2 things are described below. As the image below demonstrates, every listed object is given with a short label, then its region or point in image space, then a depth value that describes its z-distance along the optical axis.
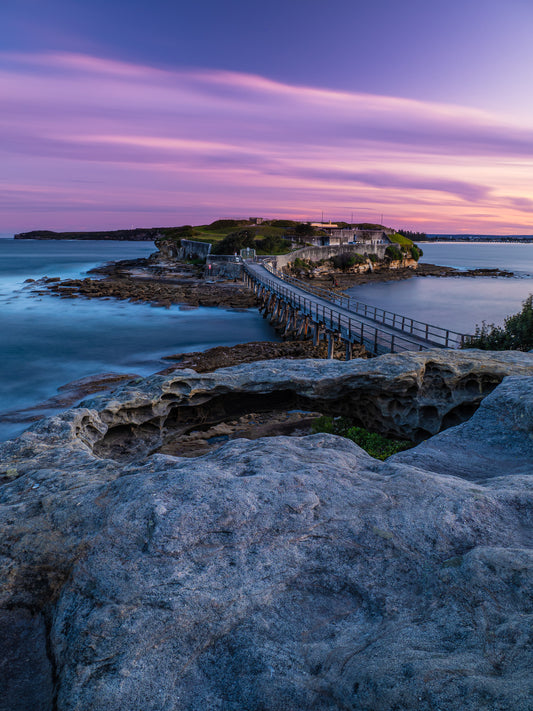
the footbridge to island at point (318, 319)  22.94
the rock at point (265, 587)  3.78
